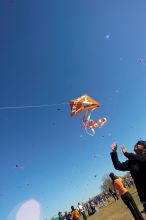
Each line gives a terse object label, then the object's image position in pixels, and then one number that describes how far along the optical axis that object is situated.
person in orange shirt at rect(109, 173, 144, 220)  4.54
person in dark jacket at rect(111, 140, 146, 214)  3.09
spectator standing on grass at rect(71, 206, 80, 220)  10.78
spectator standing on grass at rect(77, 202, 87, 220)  15.21
